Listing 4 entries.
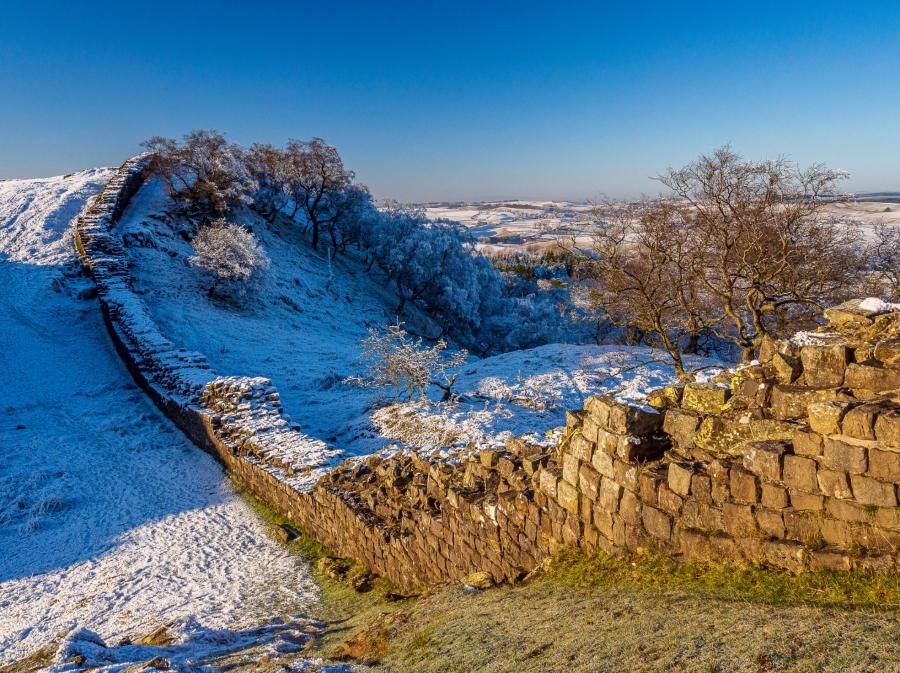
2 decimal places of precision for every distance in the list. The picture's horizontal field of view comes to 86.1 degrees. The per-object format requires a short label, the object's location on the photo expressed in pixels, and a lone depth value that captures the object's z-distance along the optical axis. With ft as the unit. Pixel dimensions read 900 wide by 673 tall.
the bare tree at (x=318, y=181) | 116.47
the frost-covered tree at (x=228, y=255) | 77.05
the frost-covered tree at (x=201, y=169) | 97.19
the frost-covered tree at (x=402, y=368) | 41.09
